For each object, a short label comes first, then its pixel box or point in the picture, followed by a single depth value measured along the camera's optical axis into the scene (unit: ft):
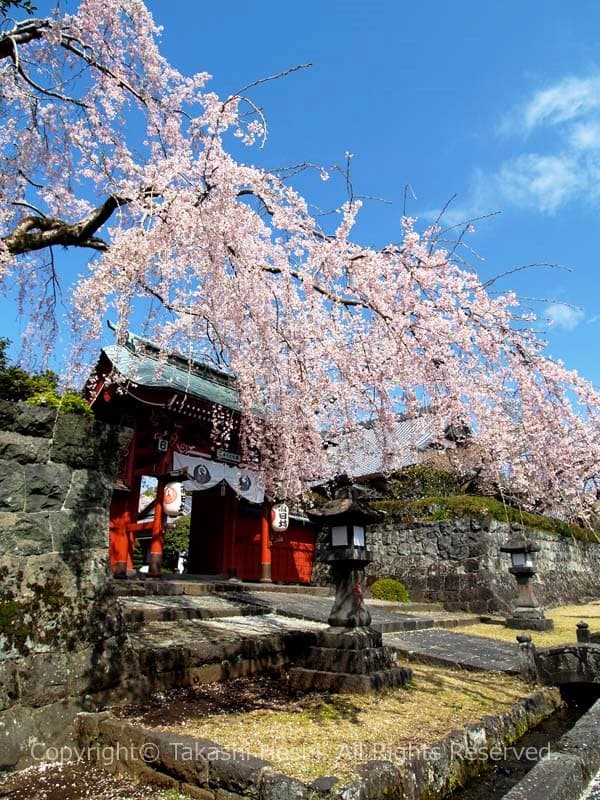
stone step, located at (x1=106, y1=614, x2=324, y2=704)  15.49
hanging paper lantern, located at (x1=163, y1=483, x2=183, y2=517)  39.78
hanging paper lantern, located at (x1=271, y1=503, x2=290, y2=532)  49.60
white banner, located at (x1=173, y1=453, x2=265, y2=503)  43.98
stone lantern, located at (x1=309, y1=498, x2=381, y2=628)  20.97
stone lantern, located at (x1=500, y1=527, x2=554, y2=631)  39.02
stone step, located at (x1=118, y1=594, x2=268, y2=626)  22.65
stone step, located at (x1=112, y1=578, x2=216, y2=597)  29.86
